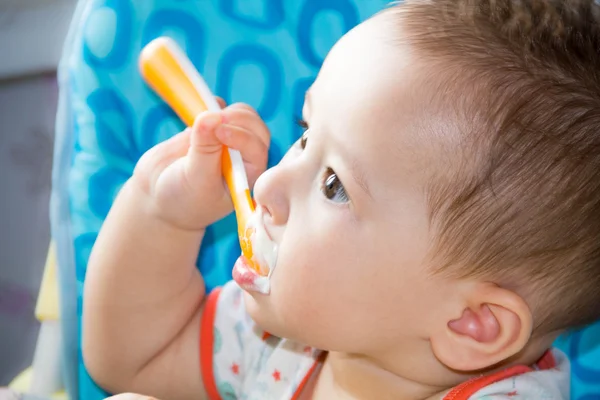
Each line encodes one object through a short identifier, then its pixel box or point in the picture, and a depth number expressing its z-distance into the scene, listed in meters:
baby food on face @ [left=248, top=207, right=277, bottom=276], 0.77
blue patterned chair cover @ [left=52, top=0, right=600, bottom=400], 0.86
